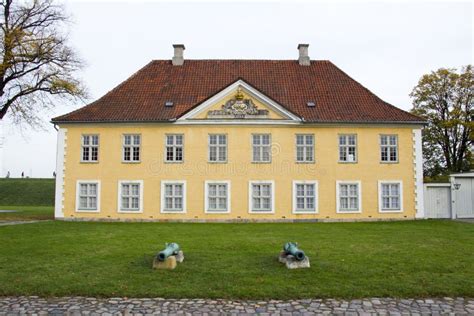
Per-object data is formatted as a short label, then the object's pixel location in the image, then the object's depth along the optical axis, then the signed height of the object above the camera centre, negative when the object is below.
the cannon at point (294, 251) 9.63 -1.39
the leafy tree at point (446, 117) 34.88 +6.05
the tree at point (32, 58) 22.67 +7.12
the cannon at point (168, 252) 9.58 -1.41
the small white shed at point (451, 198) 24.44 -0.40
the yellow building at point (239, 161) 23.67 +1.59
